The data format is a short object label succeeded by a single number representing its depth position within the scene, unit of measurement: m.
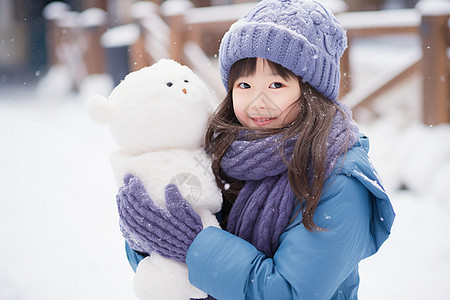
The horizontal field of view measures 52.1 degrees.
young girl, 1.16
